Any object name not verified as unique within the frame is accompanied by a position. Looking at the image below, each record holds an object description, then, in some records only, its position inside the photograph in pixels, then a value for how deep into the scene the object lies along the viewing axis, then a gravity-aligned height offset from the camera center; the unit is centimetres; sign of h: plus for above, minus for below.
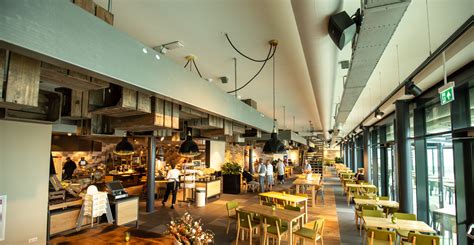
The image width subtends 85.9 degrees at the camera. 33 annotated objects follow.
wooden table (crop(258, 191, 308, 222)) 670 -139
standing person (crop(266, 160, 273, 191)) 1249 -137
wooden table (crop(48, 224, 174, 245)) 293 -112
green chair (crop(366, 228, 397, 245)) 427 -151
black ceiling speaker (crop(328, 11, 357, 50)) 193 +92
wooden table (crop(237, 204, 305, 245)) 468 -134
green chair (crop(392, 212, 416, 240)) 502 -137
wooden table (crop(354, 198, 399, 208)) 652 -145
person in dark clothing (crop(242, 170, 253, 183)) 1228 -146
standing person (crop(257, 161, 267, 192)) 1191 -127
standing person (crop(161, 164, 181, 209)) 891 -136
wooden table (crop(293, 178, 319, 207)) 926 -136
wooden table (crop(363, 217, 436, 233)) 447 -142
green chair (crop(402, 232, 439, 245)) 388 -141
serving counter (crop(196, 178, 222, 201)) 988 -164
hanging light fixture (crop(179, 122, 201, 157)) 443 -3
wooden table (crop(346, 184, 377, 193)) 902 -138
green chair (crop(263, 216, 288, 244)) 471 -161
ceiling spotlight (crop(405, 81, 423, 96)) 402 +93
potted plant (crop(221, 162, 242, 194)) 1179 -150
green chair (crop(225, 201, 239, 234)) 591 -143
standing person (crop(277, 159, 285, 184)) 1456 -142
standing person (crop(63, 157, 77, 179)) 967 -92
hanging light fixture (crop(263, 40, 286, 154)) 496 +0
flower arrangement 255 -89
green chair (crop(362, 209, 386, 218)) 536 -140
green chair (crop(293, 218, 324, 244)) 467 -163
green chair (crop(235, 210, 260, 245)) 519 -155
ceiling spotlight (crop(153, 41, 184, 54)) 320 +127
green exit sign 282 +63
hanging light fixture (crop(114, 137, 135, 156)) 593 -8
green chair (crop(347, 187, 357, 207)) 967 -175
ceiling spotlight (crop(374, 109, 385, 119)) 653 +86
